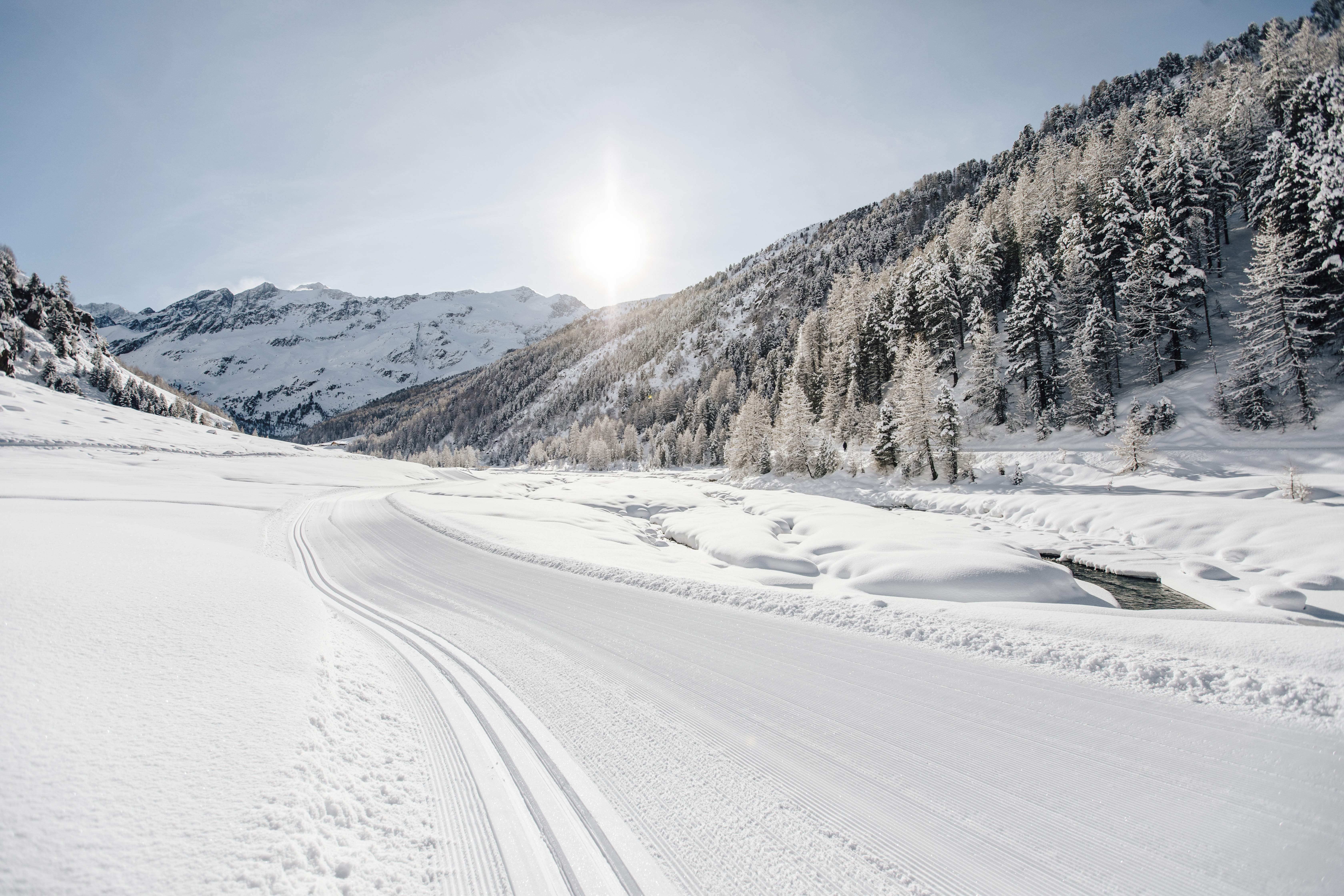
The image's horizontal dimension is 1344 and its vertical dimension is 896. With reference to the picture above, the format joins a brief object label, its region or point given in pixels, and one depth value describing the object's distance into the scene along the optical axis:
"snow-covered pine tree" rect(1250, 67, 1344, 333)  26.55
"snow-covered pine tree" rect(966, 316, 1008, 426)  36.97
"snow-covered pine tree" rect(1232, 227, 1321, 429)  26.30
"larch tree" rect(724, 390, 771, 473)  43.97
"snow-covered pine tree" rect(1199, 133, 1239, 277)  40.94
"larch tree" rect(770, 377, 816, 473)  38.47
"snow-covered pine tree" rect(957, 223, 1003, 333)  44.53
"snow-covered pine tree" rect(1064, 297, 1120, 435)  32.72
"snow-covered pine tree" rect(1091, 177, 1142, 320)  37.72
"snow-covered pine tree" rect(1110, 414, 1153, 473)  25.34
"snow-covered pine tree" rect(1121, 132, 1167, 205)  39.31
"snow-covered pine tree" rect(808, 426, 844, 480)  37.97
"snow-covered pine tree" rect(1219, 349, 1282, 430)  26.67
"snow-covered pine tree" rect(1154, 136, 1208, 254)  36.56
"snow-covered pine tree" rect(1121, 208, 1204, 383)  33.75
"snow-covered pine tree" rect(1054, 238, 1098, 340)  37.72
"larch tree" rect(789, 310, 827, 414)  54.03
